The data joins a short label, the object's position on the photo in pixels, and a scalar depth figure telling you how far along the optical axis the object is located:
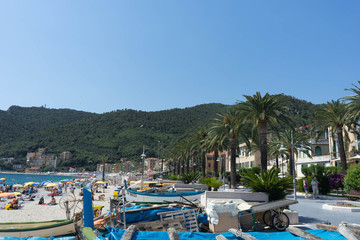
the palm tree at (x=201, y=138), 42.33
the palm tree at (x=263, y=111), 22.17
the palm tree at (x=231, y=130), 27.96
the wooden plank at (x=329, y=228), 7.20
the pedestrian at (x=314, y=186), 22.29
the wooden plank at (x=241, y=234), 6.62
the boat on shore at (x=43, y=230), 9.38
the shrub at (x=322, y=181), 25.25
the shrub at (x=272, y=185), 11.62
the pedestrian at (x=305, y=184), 23.75
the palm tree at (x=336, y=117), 28.29
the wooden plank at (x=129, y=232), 6.55
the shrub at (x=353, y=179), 19.89
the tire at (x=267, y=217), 9.80
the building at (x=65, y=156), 193.21
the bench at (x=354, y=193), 19.62
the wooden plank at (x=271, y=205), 9.49
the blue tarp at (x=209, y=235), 6.91
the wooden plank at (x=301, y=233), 6.68
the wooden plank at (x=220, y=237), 6.57
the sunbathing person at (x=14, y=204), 27.98
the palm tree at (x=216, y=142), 31.47
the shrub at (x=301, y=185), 27.60
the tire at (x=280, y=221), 9.54
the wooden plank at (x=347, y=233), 6.45
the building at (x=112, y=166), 145.40
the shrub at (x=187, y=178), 34.88
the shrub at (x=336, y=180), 24.33
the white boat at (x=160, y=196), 17.63
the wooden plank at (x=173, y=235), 6.50
